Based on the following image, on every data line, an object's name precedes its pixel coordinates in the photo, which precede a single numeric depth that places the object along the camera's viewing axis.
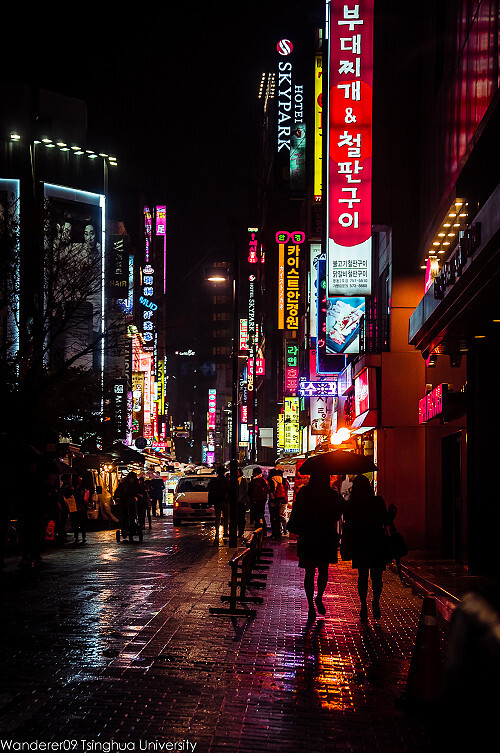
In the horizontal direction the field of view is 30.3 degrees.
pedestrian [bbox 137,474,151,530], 26.21
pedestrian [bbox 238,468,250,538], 26.81
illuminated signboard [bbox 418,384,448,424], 17.38
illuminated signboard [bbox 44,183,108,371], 54.35
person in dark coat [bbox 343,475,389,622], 11.39
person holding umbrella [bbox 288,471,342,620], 11.63
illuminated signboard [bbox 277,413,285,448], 65.19
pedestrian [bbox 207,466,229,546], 25.80
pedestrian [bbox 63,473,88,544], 25.16
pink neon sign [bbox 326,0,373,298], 21.28
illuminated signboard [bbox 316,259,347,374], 29.61
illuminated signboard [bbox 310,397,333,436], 44.97
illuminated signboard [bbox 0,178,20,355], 23.13
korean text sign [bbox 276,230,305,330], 57.53
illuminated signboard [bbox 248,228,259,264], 95.94
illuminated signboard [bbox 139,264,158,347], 65.12
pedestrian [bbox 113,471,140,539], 25.05
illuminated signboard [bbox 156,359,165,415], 86.25
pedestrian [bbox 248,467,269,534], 25.72
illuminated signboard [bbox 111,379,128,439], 40.74
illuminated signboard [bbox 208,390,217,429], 120.59
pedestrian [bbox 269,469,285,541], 27.11
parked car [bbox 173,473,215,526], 33.44
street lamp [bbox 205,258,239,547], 22.84
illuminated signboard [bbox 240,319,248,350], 104.00
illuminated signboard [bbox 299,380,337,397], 37.16
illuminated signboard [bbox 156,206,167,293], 98.62
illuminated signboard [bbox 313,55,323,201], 34.99
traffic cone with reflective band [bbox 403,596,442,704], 6.69
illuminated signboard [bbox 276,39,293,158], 70.38
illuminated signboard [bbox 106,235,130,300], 46.69
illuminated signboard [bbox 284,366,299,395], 61.31
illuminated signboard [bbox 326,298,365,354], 25.17
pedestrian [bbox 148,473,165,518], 43.75
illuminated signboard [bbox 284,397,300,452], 64.38
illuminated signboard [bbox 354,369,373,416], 23.33
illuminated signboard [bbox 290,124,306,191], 60.94
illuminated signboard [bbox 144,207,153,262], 86.29
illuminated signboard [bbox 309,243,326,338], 45.36
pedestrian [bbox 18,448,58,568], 16.20
